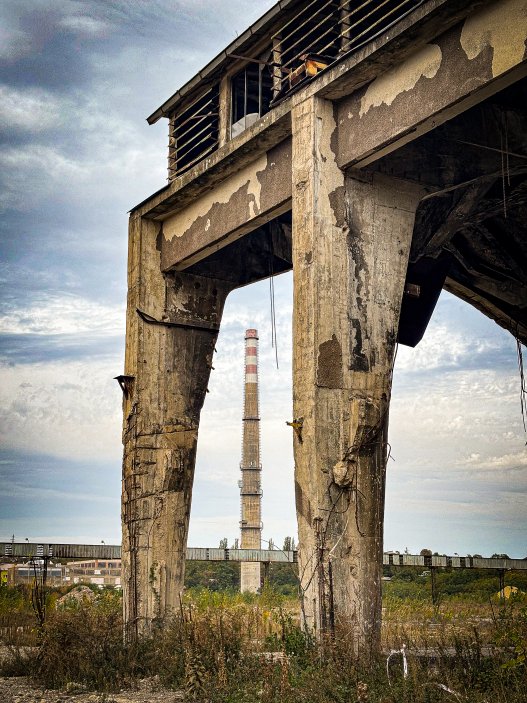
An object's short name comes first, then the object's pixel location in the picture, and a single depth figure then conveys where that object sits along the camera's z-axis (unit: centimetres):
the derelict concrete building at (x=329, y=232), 952
